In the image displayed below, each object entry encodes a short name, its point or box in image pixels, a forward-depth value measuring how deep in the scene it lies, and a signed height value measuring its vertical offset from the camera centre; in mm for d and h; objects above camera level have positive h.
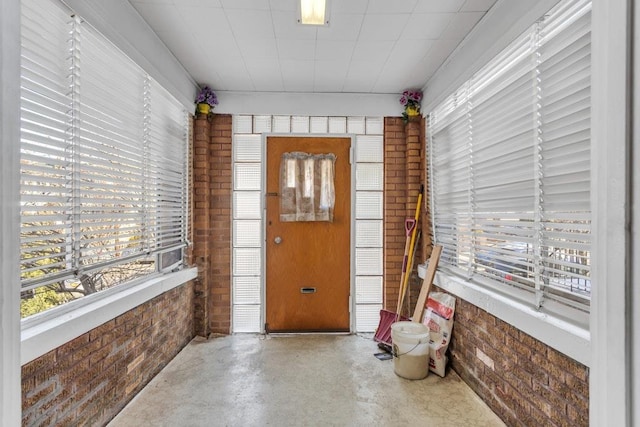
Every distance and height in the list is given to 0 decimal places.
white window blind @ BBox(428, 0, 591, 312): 1667 +283
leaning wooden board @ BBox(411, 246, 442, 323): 3156 -604
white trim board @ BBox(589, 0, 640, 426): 470 +7
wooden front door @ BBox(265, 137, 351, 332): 3844 -468
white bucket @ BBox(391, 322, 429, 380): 2812 -1089
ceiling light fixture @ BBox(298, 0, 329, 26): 2252 +1303
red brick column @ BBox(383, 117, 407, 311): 3865 +100
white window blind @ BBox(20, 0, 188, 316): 1672 +301
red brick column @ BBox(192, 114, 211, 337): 3709 -76
